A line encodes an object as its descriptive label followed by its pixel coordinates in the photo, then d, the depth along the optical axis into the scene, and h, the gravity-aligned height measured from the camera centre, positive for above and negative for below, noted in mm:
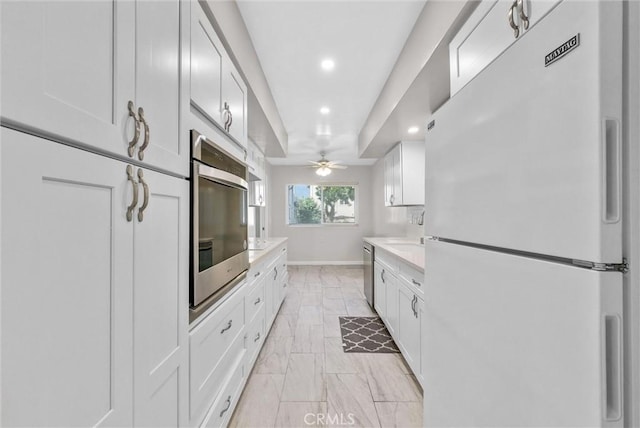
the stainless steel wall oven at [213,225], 1135 -44
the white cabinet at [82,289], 464 -160
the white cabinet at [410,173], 3861 +602
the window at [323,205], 7289 +285
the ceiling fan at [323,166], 5429 +998
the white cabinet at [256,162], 3350 +754
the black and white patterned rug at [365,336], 2607 -1250
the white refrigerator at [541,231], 521 -37
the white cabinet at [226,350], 1186 -743
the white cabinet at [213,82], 1183 +697
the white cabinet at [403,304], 1907 -754
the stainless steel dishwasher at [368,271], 3670 -771
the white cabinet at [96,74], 470 +312
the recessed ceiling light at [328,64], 2437 +1368
